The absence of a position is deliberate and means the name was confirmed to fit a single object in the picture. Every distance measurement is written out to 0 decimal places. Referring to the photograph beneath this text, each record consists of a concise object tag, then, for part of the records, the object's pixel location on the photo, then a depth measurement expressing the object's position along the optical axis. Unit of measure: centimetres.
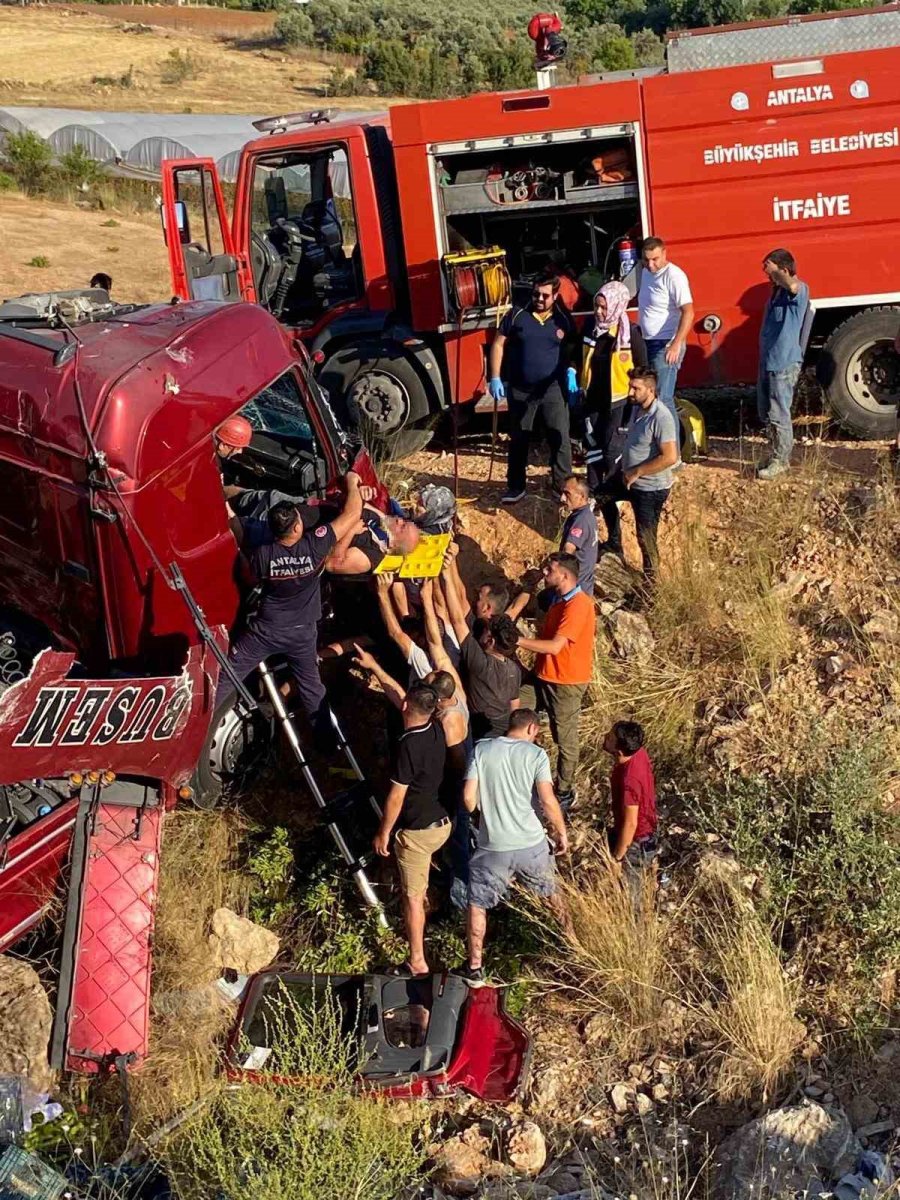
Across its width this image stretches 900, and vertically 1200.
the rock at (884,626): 646
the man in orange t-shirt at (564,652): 572
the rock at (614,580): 725
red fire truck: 786
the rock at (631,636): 687
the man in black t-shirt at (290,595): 552
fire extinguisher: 822
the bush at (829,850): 514
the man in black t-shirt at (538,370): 720
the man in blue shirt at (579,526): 608
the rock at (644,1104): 480
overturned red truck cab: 483
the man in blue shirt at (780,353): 711
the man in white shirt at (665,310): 734
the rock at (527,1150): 459
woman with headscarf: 711
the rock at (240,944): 559
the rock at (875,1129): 452
